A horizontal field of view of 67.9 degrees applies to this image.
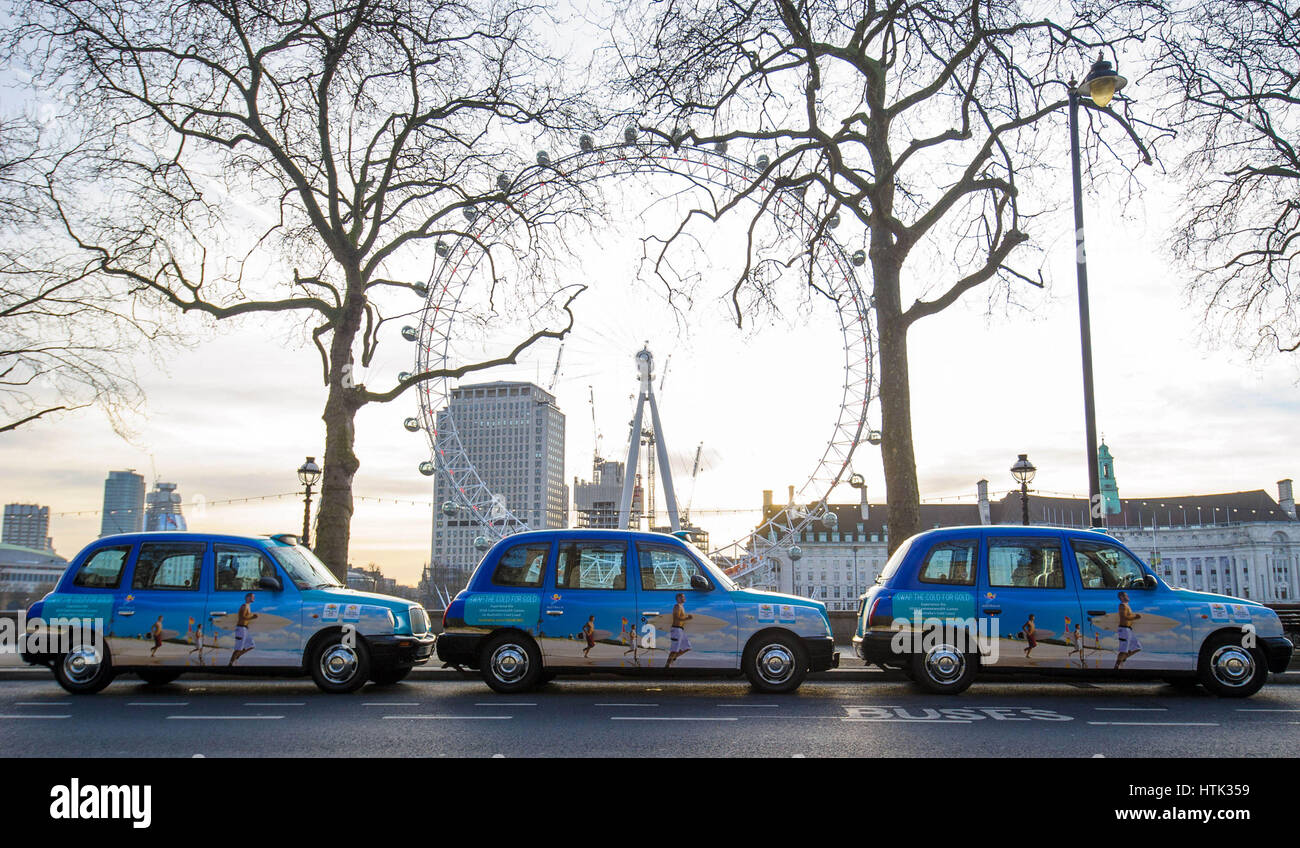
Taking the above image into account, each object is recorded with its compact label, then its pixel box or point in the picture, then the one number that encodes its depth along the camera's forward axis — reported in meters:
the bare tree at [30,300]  19.84
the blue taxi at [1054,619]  10.89
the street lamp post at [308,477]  24.84
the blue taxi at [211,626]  11.41
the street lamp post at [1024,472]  24.84
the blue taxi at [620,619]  11.15
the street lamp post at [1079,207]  13.73
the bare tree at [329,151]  17.59
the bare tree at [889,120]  15.73
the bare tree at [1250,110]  17.80
